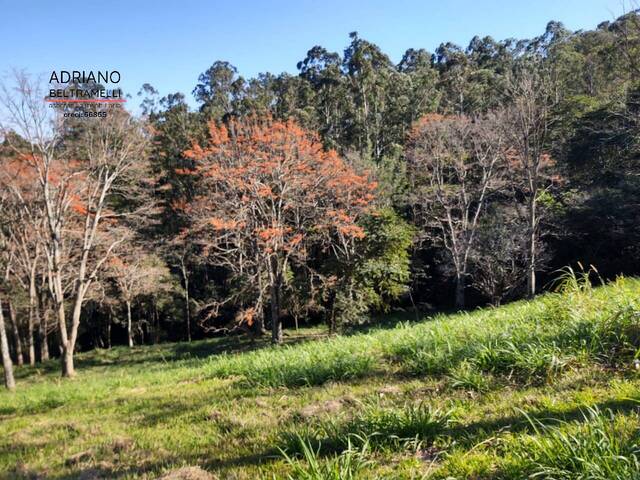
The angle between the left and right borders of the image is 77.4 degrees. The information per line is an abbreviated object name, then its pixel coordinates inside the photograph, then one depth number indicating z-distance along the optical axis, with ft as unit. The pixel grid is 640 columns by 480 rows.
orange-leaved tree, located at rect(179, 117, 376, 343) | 54.13
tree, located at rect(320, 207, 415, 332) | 55.36
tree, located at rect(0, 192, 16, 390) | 40.73
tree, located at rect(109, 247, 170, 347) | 71.20
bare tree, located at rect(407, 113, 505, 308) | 66.39
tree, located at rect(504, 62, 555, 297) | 51.01
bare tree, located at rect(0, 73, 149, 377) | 44.65
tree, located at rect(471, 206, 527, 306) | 62.80
